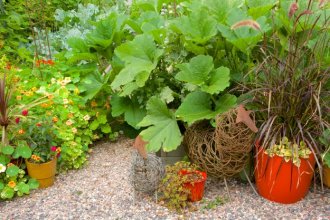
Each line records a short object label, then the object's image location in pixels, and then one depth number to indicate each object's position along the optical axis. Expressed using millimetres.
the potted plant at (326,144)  2633
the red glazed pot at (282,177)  2684
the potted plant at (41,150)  2895
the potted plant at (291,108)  2623
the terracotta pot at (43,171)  2896
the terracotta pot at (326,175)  2896
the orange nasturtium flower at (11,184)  2803
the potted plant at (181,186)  2697
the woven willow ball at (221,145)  2736
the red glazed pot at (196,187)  2743
